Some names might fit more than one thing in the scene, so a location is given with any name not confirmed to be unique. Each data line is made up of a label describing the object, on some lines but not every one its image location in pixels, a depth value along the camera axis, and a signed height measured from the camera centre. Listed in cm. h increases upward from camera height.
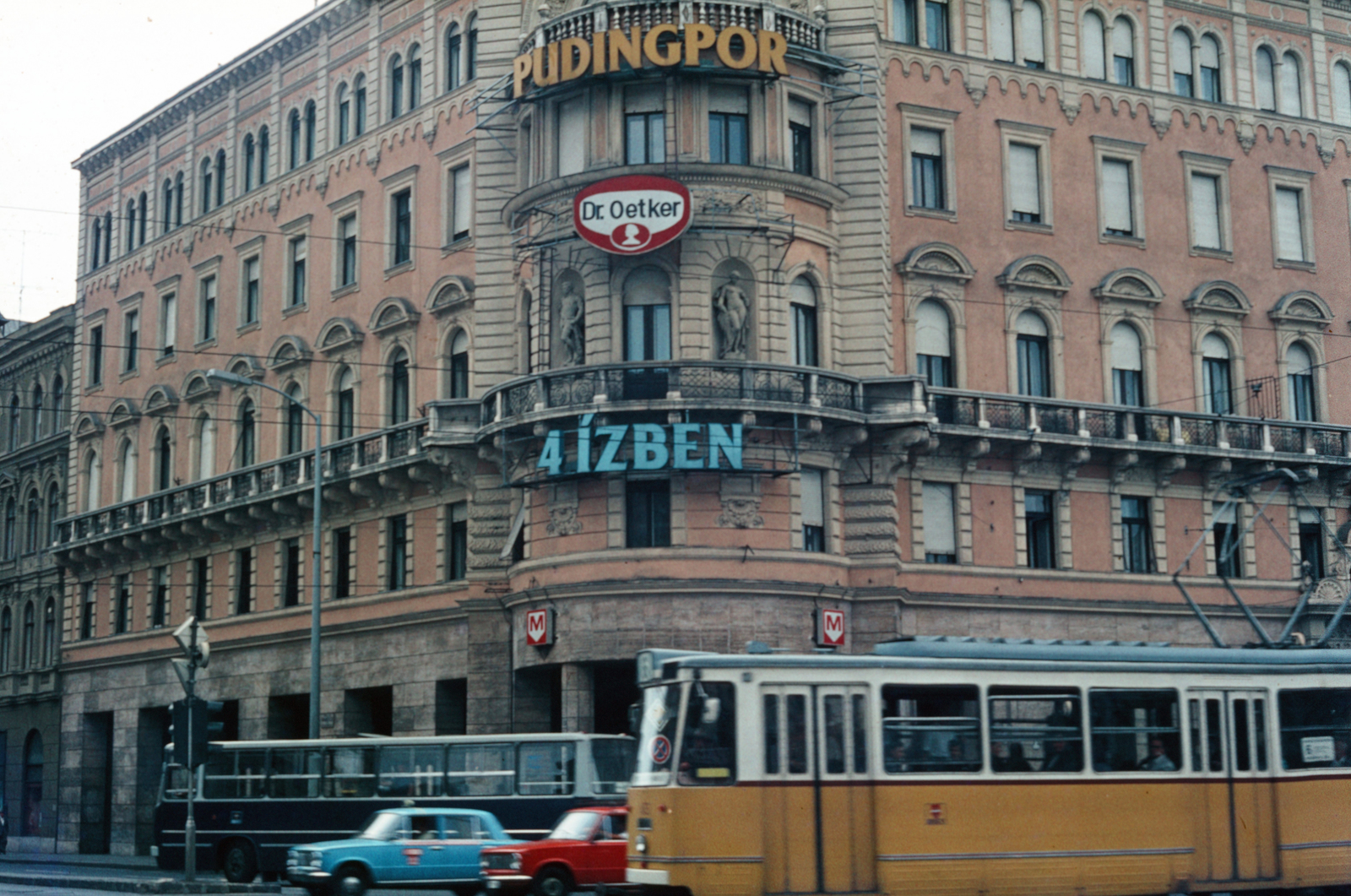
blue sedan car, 2792 -161
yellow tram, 2072 -31
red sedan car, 2688 -163
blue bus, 3334 -62
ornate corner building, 3816 +1008
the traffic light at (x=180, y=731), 3222 +47
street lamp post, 3875 +394
